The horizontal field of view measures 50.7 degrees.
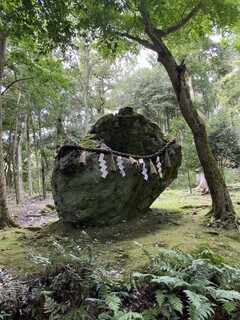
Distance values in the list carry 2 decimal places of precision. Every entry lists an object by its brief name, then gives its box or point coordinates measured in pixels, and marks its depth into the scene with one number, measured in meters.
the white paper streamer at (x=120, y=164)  4.12
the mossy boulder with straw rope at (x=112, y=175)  4.20
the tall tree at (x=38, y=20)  3.24
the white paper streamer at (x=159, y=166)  4.62
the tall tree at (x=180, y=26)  4.56
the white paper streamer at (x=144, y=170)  4.38
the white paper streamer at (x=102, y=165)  3.82
